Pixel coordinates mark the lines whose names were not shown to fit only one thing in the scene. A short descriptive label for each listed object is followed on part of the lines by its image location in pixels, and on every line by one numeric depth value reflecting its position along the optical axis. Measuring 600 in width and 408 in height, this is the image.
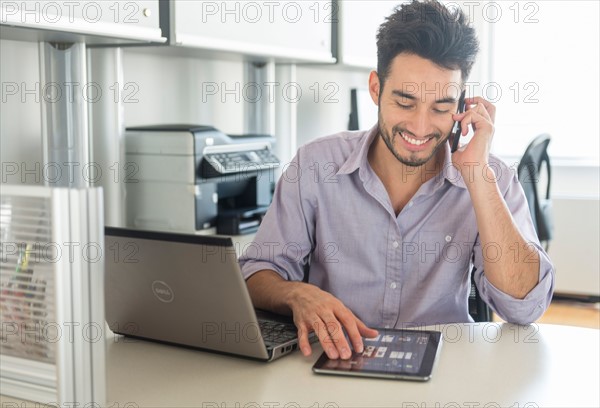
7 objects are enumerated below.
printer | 2.69
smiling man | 1.78
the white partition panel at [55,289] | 1.04
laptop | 1.29
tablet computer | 1.29
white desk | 1.21
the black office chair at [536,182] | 3.25
